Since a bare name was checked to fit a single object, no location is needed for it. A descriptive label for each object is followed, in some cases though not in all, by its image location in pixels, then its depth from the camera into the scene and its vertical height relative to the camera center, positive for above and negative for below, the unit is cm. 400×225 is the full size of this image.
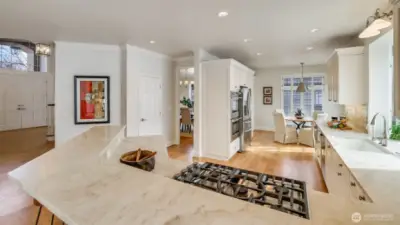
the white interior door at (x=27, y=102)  861 +40
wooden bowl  147 -35
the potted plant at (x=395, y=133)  258 -27
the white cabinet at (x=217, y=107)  472 +10
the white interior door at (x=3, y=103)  802 +33
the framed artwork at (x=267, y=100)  865 +46
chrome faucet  240 -34
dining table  622 -27
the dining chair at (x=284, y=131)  633 -60
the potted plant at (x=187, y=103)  868 +34
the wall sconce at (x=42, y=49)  412 +122
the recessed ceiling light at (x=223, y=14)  282 +133
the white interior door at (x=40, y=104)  902 +33
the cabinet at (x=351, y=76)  341 +58
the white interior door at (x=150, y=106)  505 +14
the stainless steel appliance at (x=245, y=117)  536 -16
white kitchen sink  243 -41
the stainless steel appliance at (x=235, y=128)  488 -40
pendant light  691 +76
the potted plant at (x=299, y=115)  665 -12
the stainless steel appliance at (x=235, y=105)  487 +15
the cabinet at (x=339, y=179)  149 -64
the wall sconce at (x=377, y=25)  195 +81
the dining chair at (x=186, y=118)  803 -25
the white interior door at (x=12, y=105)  823 +27
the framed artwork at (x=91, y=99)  439 +26
